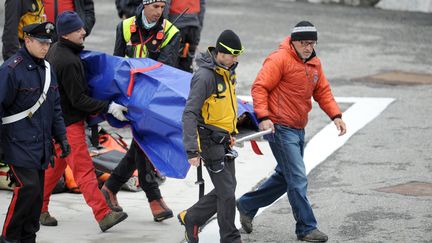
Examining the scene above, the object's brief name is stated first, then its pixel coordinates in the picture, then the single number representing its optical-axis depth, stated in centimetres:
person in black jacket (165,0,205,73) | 2659
